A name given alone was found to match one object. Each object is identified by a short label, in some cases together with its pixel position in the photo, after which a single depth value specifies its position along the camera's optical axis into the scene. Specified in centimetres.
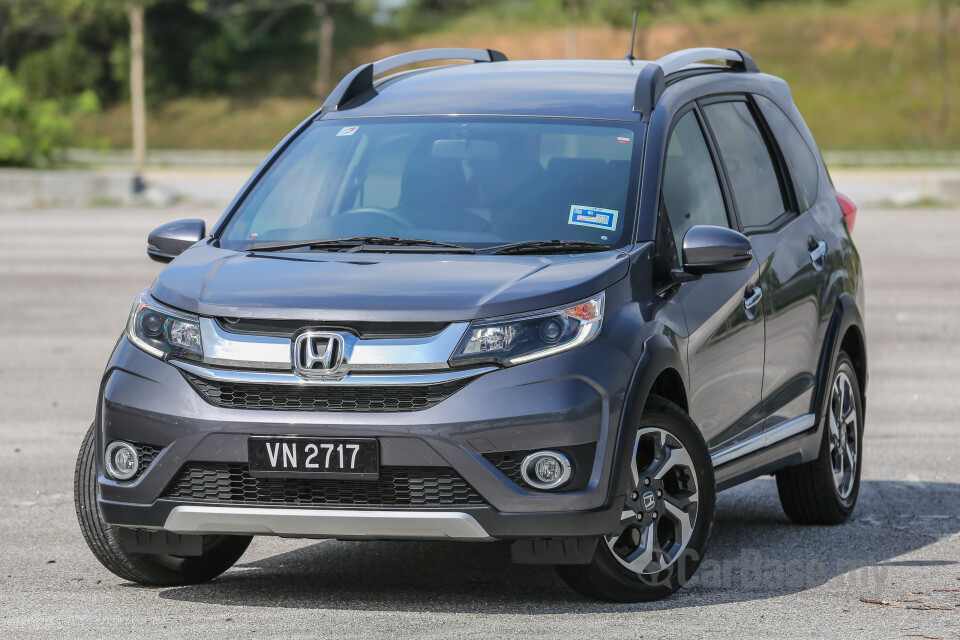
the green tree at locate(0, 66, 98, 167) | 6512
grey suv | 993
